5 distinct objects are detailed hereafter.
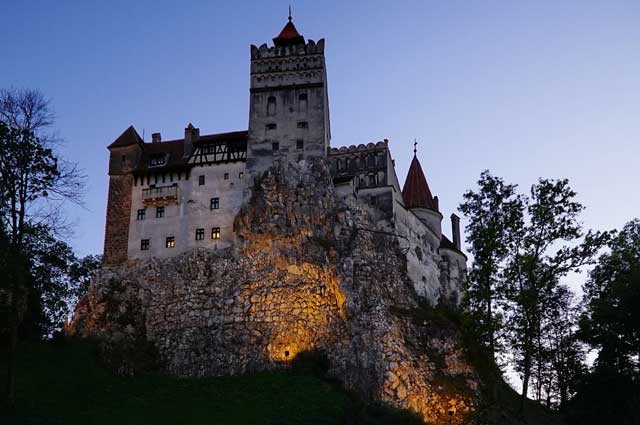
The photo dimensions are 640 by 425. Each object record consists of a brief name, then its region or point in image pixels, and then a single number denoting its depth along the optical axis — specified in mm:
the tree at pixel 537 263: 37656
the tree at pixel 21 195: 40875
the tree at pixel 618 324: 49469
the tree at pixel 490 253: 39281
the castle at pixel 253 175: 64375
